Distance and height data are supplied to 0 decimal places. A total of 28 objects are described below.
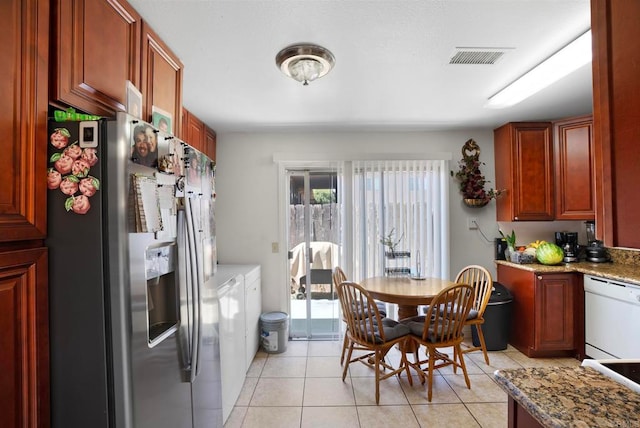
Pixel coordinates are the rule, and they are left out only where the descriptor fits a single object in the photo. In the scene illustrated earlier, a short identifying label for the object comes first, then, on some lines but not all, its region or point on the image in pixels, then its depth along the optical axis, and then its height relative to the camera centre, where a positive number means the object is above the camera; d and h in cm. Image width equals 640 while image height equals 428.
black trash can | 311 -106
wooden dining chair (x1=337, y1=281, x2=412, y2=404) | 234 -91
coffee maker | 323 -33
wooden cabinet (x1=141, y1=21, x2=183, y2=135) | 151 +78
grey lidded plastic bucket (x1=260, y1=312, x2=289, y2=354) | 317 -120
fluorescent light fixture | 176 +96
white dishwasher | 239 -87
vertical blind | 350 +4
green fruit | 307 -40
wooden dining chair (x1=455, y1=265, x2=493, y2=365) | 274 -73
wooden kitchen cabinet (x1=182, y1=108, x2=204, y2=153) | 270 +84
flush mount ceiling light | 176 +93
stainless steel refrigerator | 103 -17
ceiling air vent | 183 +99
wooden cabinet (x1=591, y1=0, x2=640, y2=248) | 72 +24
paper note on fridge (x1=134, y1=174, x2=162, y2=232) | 110 +6
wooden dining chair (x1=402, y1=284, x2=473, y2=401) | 230 -89
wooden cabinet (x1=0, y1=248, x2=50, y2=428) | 87 -36
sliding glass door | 359 -31
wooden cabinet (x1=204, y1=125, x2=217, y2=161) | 322 +84
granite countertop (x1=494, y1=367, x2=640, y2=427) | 73 -49
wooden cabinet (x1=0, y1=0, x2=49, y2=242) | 88 +32
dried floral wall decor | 346 +42
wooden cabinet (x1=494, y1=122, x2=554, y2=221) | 324 +47
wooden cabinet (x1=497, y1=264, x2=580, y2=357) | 289 -93
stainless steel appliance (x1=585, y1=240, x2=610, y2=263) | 317 -41
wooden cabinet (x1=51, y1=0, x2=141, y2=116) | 104 +65
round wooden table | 241 -62
